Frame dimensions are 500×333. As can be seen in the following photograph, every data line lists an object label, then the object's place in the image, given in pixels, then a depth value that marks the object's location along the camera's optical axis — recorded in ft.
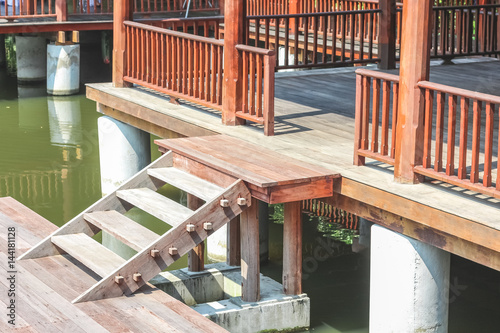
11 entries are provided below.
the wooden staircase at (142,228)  24.40
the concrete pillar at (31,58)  69.46
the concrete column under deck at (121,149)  39.73
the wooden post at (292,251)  27.89
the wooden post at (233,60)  31.01
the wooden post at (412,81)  23.91
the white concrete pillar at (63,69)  65.62
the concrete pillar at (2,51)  79.41
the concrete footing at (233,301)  27.02
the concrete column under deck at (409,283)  24.18
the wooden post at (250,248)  26.84
